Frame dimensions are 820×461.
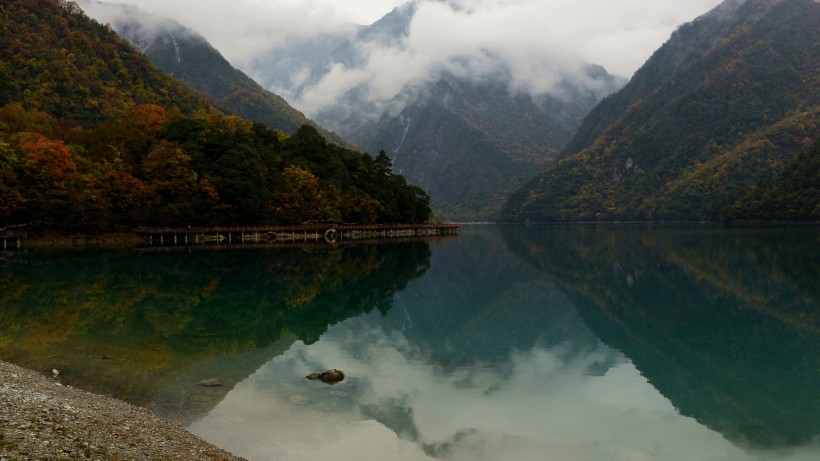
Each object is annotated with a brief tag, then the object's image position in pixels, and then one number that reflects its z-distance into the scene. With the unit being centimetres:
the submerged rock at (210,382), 1816
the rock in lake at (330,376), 1895
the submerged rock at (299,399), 1668
